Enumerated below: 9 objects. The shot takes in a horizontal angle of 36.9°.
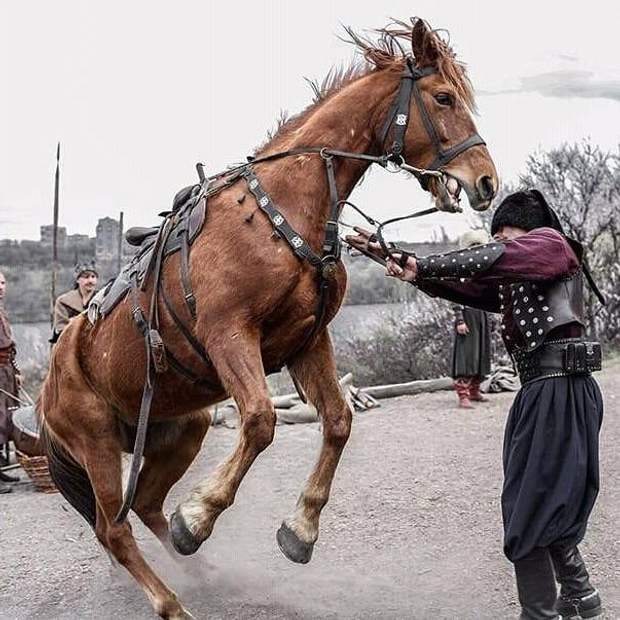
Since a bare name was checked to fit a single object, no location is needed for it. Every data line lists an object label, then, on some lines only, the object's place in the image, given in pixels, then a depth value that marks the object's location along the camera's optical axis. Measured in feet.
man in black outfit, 11.99
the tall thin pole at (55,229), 34.76
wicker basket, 25.16
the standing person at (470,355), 34.24
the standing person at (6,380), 26.16
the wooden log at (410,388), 38.70
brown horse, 12.35
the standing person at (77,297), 27.20
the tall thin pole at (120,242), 43.62
